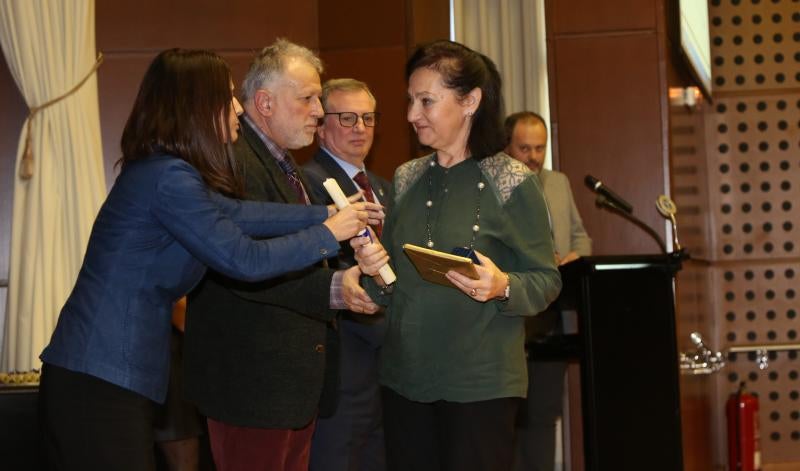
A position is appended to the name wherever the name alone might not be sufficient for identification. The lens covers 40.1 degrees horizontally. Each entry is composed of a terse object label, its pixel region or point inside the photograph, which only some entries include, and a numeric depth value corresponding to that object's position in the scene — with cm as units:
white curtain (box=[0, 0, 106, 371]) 492
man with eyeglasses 371
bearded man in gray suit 524
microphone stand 476
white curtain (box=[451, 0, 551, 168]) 610
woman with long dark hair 241
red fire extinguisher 639
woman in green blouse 280
